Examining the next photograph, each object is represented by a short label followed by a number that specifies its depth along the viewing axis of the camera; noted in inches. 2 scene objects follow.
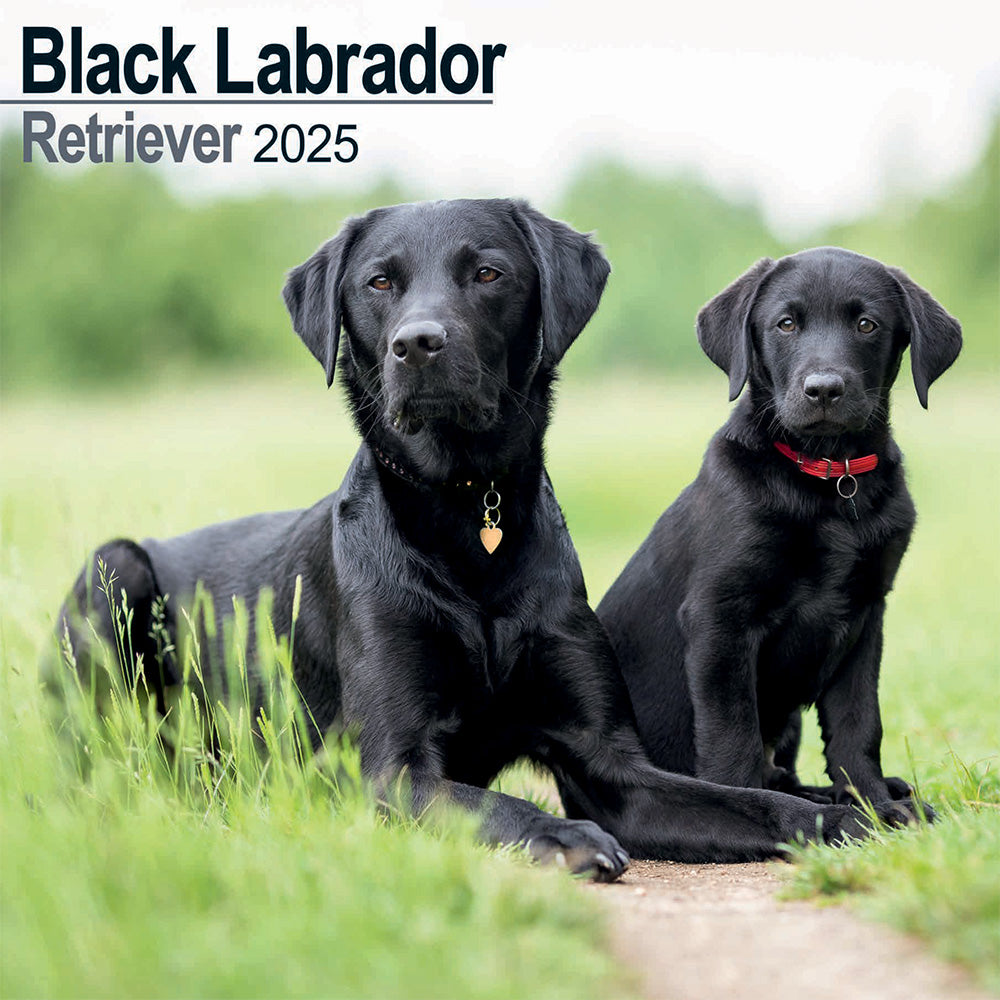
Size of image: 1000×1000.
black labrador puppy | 140.6
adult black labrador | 129.7
